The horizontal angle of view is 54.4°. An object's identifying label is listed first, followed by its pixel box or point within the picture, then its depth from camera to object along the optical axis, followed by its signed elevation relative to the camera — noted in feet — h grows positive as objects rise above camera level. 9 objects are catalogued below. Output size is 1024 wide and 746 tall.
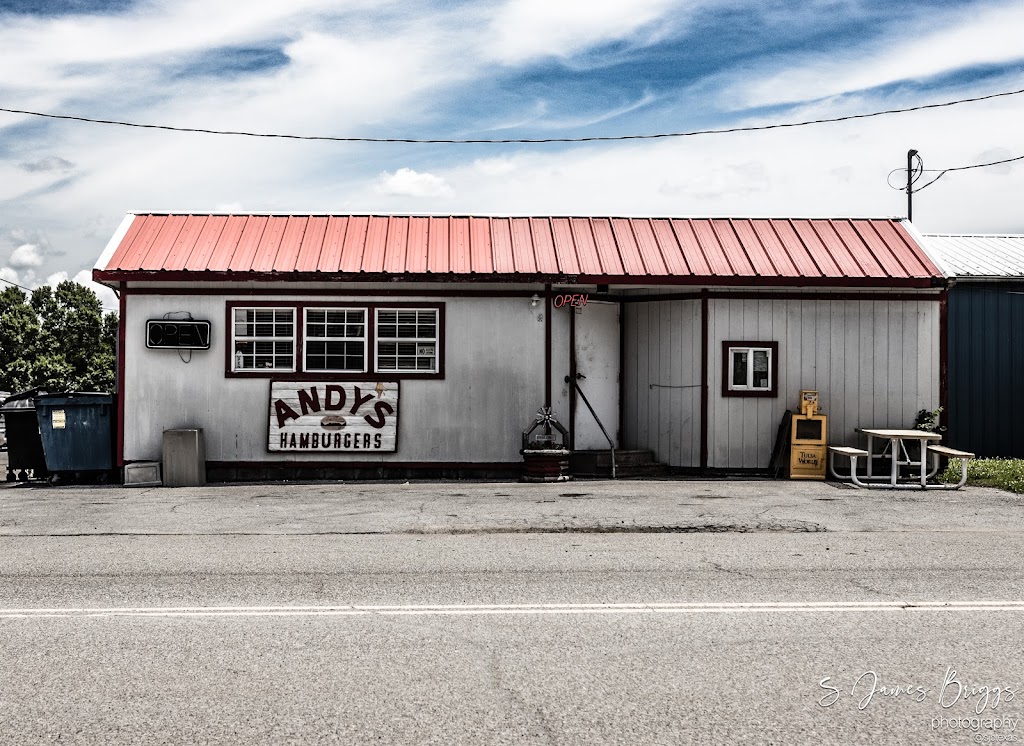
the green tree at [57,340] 186.50 +7.24
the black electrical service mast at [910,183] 120.88 +24.14
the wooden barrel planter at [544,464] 49.19 -4.28
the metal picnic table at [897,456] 47.24 -3.79
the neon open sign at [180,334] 50.52 +2.14
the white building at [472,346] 50.72 +1.63
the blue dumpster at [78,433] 49.37 -2.86
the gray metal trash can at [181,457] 49.08 -4.00
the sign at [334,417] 50.75 -2.06
